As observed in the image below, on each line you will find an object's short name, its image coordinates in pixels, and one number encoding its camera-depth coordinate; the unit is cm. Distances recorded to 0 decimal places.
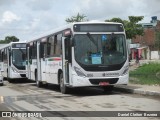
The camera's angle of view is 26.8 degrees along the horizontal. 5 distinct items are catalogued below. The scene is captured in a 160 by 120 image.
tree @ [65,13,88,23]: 3523
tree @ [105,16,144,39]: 4751
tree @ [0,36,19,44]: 9993
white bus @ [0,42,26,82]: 2508
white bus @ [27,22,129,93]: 1427
